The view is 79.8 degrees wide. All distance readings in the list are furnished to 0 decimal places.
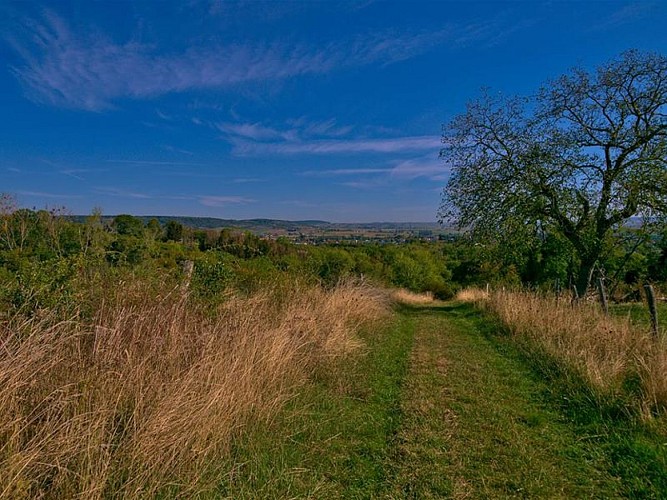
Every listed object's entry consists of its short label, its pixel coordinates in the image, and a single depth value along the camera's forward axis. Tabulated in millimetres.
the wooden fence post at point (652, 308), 6668
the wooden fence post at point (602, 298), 9236
